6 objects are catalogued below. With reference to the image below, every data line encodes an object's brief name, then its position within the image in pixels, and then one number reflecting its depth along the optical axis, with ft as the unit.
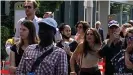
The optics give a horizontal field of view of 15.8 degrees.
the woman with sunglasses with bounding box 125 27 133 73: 24.48
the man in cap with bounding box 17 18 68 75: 17.14
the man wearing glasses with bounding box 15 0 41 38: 26.11
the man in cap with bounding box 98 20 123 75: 28.40
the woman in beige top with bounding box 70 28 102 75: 28.86
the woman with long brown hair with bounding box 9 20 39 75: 21.65
